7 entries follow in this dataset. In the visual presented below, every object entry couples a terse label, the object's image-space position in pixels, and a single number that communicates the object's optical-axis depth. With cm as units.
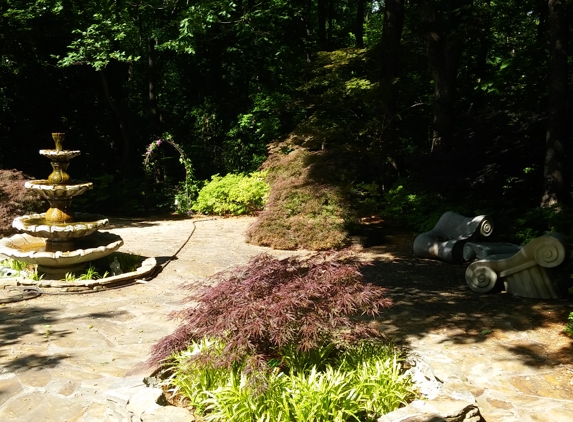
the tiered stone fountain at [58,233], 777
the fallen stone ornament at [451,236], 945
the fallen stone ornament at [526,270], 670
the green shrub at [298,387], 343
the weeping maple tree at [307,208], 1080
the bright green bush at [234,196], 1588
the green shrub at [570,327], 541
